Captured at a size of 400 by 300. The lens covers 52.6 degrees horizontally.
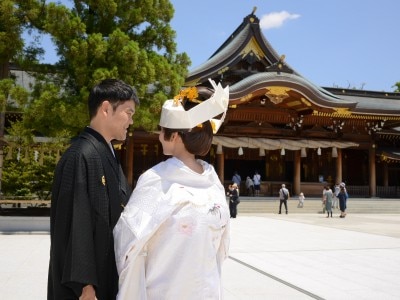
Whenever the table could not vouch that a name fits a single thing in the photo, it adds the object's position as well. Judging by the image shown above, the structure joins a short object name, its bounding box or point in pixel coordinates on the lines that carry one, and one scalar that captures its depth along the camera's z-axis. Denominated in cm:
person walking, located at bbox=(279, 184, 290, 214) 1670
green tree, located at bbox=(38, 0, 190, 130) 943
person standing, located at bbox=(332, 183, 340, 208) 1850
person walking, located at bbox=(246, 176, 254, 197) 2008
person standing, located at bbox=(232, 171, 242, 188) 1931
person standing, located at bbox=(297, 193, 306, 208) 1797
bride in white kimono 180
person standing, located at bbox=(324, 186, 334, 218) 1613
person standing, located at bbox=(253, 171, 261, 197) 2011
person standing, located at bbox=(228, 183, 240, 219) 1480
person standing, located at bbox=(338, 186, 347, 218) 1603
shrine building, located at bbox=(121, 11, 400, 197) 1917
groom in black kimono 177
